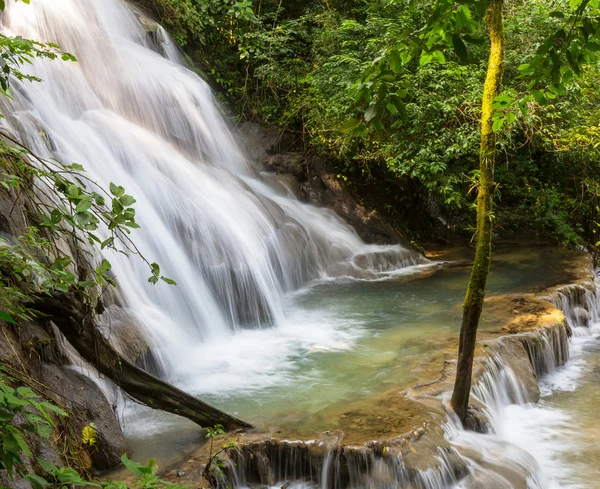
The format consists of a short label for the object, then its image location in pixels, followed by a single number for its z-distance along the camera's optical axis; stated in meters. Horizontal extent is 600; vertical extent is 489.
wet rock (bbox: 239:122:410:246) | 10.80
